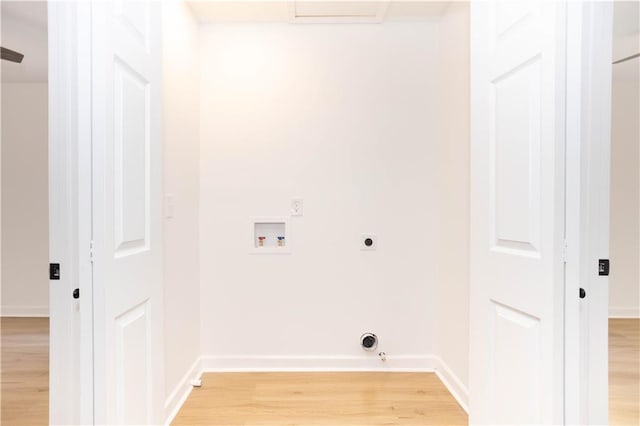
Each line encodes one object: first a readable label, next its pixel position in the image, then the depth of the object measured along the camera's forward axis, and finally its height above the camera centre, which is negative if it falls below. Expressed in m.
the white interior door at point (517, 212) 1.23 -0.02
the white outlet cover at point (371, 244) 2.85 -0.27
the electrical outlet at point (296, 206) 2.84 -0.01
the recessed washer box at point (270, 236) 2.84 -0.22
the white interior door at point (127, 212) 1.22 -0.02
